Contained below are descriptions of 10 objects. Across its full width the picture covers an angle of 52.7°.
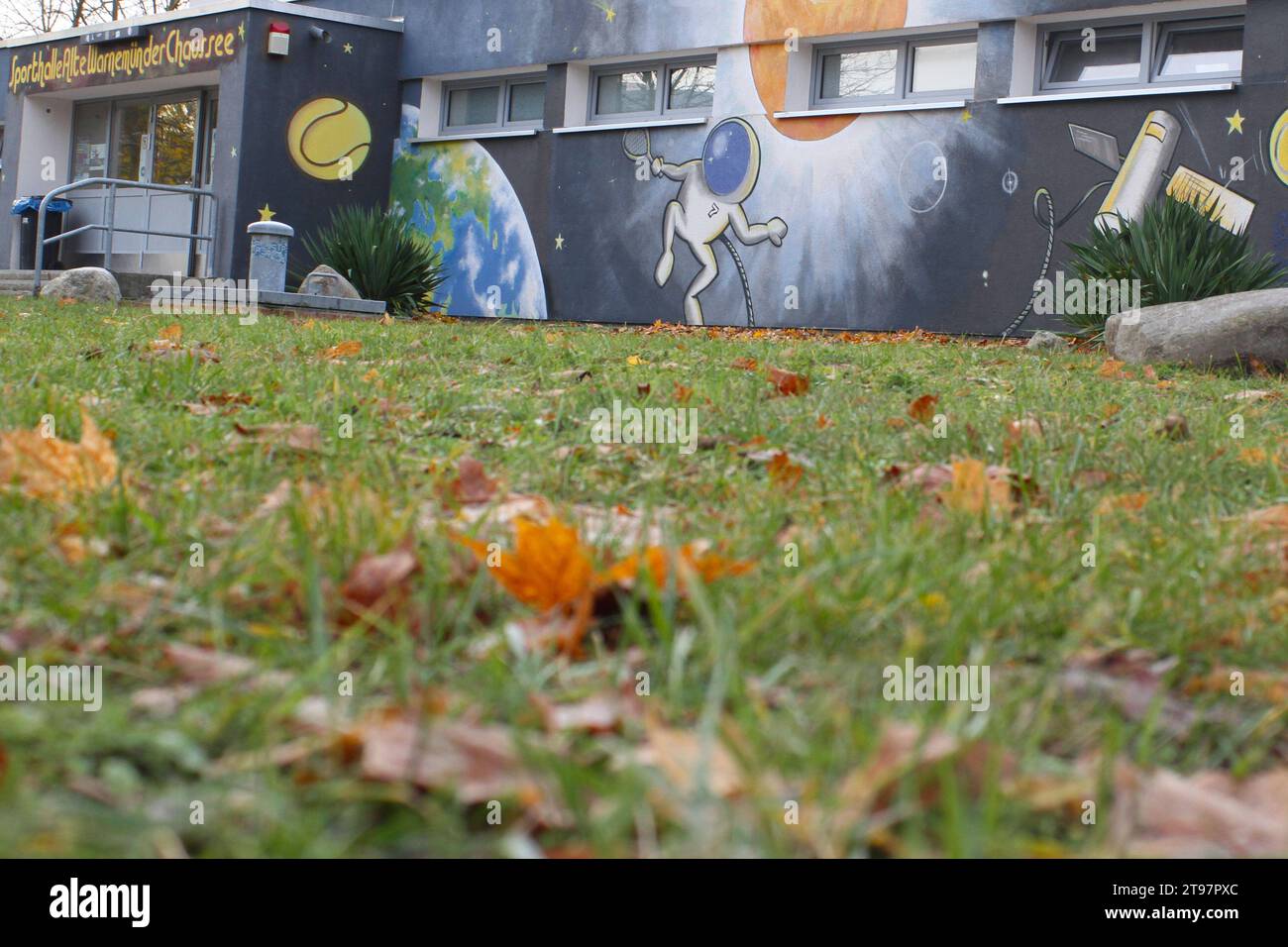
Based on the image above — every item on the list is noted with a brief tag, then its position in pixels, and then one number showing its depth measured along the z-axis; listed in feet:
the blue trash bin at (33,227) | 62.44
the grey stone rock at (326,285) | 41.42
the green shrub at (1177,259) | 28.68
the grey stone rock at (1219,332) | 22.11
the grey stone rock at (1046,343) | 29.58
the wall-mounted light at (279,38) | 52.70
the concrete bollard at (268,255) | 40.96
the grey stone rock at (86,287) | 40.47
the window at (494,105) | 51.88
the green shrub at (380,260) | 44.73
